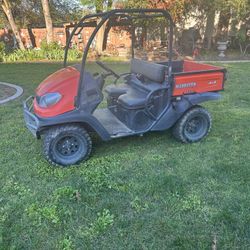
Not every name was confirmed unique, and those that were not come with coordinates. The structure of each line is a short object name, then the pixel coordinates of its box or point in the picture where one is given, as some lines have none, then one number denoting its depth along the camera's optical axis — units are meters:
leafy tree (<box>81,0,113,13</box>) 12.09
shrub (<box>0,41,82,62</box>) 11.90
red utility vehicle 3.53
